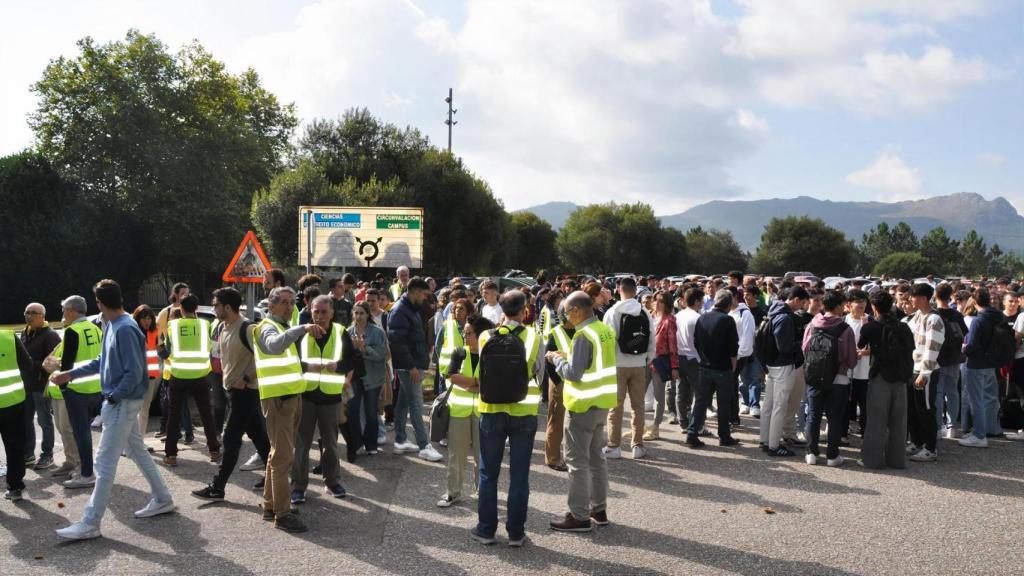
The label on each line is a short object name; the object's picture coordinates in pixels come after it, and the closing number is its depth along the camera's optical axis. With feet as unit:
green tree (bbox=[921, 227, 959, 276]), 363.52
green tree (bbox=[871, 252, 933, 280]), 281.95
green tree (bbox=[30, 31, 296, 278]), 120.26
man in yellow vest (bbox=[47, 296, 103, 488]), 23.08
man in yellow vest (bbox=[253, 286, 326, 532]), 19.03
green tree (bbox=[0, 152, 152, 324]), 109.09
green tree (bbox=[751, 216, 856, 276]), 296.10
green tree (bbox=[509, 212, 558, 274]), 266.67
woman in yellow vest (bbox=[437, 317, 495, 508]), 20.36
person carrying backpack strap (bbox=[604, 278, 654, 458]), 27.07
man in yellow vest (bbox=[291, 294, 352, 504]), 21.24
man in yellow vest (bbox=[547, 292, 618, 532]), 18.67
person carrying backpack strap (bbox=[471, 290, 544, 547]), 18.01
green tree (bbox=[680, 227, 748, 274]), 333.83
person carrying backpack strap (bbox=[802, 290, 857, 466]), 25.55
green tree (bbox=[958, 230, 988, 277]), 380.37
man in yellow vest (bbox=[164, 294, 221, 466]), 25.99
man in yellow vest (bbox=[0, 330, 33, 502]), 21.62
